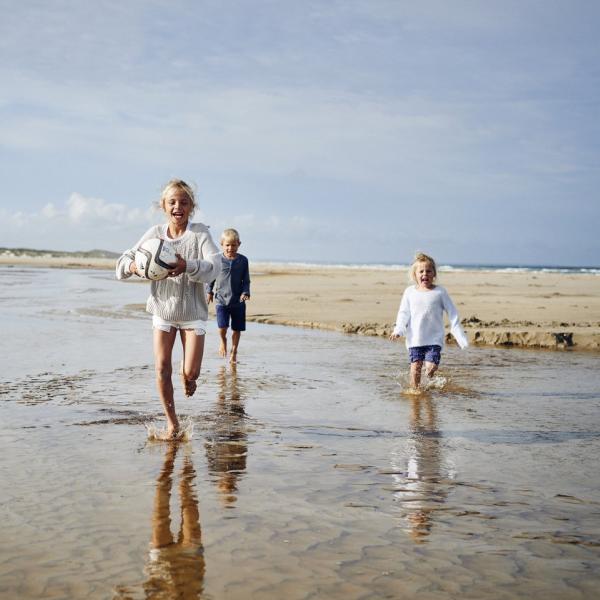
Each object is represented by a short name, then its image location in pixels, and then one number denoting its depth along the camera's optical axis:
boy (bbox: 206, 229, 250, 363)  10.49
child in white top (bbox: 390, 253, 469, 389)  8.27
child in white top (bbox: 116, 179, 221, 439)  5.53
